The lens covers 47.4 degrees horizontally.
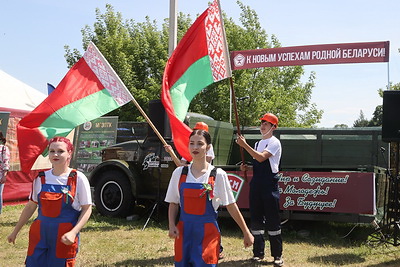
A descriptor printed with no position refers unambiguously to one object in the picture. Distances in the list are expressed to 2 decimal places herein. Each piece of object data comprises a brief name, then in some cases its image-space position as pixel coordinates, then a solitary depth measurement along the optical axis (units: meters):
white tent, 12.71
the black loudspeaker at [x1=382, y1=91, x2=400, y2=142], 6.88
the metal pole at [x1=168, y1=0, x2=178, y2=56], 11.03
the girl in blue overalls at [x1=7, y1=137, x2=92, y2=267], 3.48
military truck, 7.50
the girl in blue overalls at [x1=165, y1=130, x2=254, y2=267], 3.51
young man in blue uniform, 5.94
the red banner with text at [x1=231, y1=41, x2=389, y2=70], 9.88
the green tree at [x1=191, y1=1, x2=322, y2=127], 20.89
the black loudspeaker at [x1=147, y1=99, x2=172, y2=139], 8.73
